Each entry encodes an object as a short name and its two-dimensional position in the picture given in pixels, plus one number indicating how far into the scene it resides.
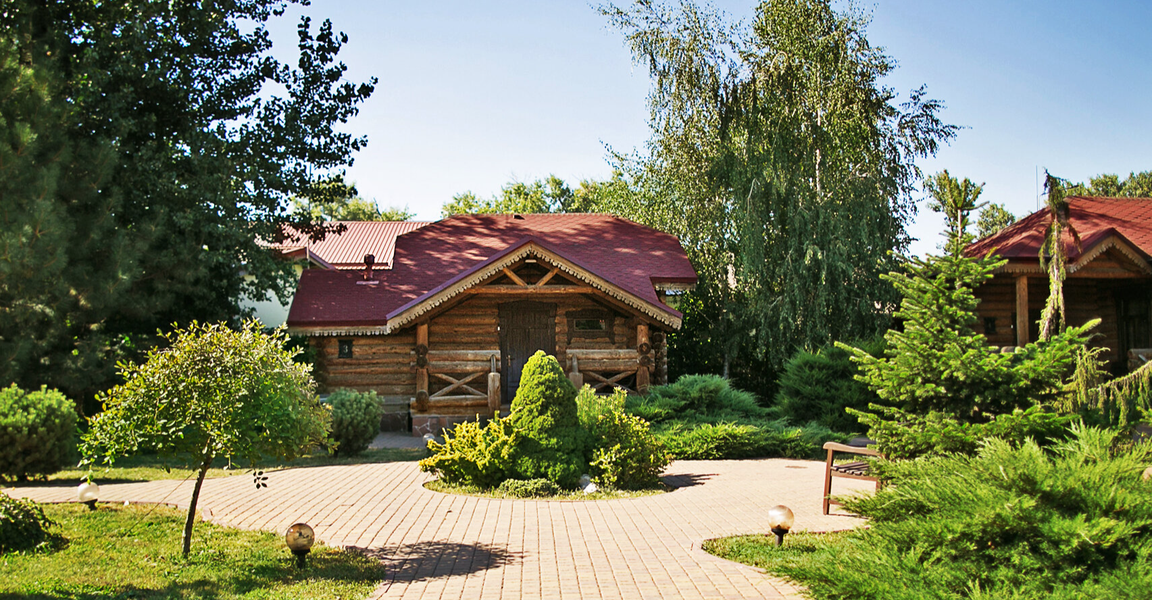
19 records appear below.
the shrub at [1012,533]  4.39
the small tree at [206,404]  7.68
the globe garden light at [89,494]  10.27
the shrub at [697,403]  16.81
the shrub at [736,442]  15.16
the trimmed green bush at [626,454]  11.86
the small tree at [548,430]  11.66
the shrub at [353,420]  15.35
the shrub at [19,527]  8.42
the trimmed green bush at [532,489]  11.29
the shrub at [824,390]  18.19
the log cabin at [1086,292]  20.77
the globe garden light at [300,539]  7.48
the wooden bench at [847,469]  9.87
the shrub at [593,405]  13.00
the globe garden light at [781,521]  8.05
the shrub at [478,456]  11.73
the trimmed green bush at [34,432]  11.86
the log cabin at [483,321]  20.16
